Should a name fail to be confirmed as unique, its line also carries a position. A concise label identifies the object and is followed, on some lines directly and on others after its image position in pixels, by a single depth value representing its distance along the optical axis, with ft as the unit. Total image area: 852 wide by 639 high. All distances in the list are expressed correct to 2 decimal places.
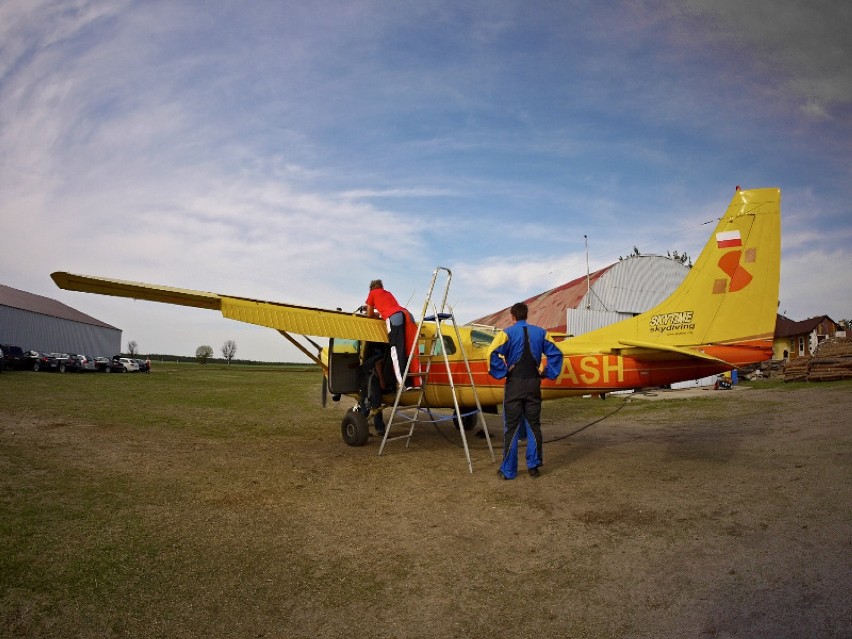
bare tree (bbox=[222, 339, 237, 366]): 455.71
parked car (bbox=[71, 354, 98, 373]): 122.31
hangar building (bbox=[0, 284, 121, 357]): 161.27
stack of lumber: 69.62
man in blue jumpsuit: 22.88
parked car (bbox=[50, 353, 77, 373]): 116.00
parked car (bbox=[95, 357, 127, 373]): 135.11
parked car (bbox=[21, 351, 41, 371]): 108.78
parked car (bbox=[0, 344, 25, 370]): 106.11
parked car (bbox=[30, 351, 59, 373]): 110.22
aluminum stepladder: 27.66
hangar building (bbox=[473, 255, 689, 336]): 84.31
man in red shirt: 29.58
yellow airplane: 23.27
